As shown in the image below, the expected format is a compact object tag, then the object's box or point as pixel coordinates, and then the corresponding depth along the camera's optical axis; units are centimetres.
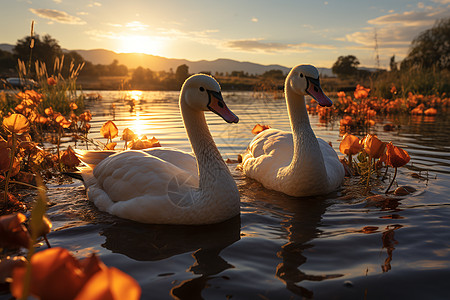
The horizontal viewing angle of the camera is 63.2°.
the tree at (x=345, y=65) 7088
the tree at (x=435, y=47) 3650
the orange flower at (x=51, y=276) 83
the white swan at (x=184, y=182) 344
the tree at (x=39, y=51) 4994
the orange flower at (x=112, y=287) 73
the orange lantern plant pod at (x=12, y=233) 145
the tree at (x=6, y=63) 4903
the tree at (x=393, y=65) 2022
